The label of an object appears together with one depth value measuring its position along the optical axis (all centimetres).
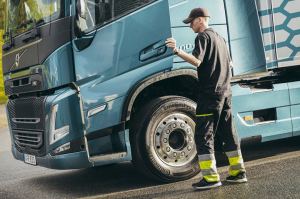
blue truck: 514
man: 498
